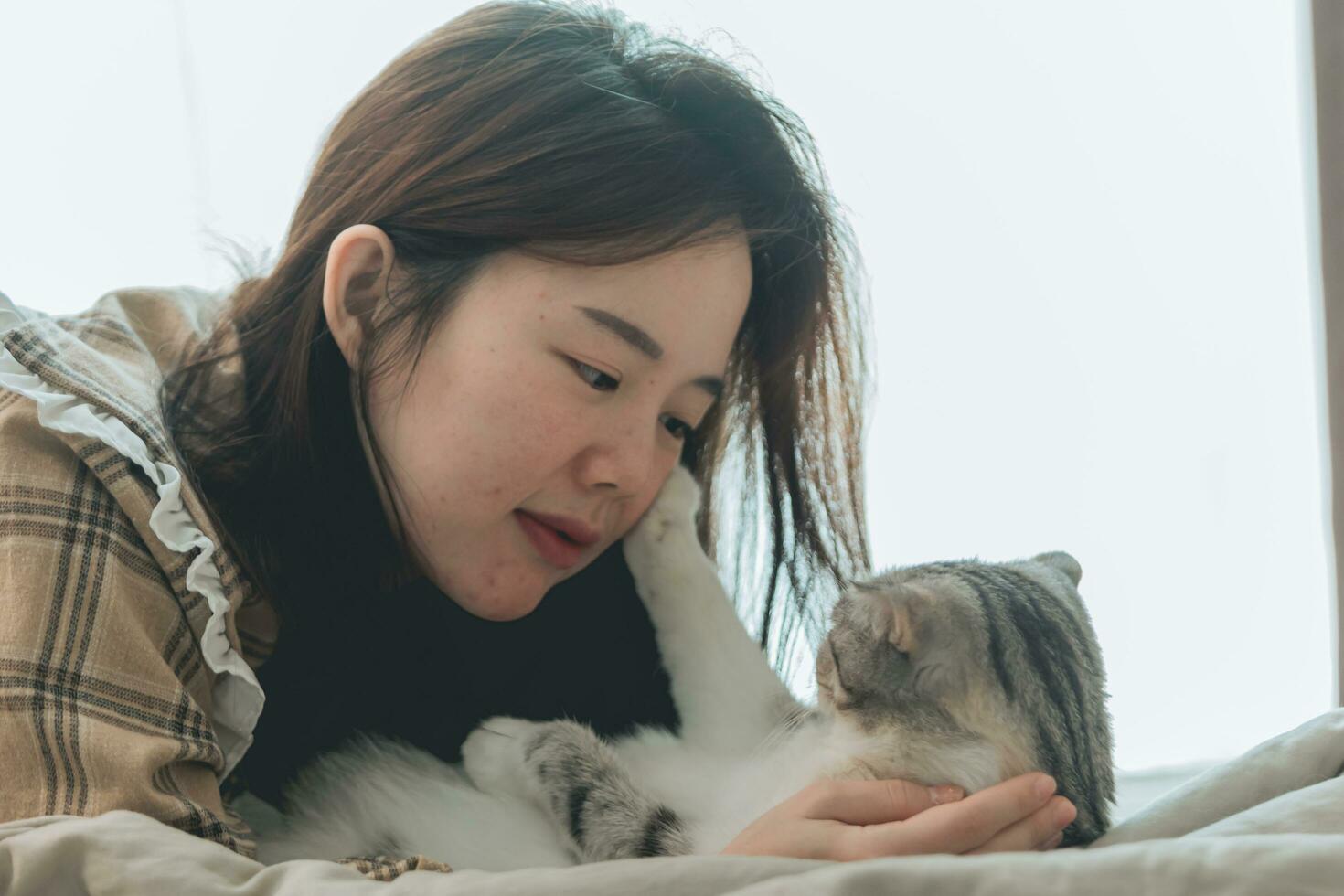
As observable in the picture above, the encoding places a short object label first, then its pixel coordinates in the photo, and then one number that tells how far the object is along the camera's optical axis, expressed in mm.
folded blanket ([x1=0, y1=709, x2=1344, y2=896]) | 602
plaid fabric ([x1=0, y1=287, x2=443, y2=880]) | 825
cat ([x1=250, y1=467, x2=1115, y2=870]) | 1005
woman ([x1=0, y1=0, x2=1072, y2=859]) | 933
